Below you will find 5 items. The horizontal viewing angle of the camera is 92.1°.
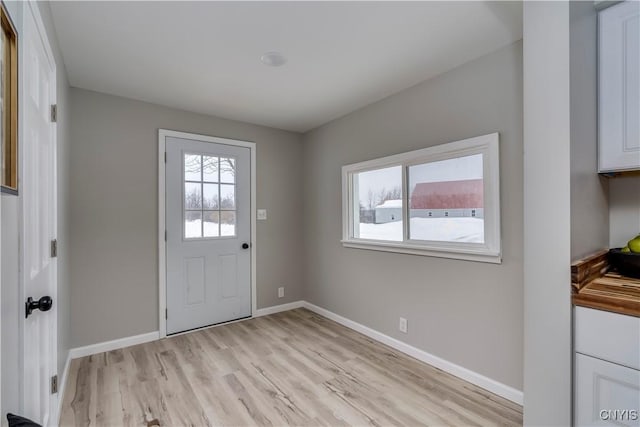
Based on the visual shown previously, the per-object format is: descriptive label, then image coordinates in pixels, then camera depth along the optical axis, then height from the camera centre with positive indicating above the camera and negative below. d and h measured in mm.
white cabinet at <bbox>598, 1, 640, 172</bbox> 1362 +563
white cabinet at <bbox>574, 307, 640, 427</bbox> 1082 -577
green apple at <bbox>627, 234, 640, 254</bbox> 1415 -151
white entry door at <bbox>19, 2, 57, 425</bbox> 1208 -5
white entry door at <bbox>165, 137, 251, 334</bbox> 3207 -210
